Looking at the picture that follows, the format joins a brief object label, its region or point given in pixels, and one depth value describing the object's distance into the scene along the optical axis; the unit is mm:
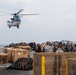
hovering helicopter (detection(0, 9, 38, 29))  62762
